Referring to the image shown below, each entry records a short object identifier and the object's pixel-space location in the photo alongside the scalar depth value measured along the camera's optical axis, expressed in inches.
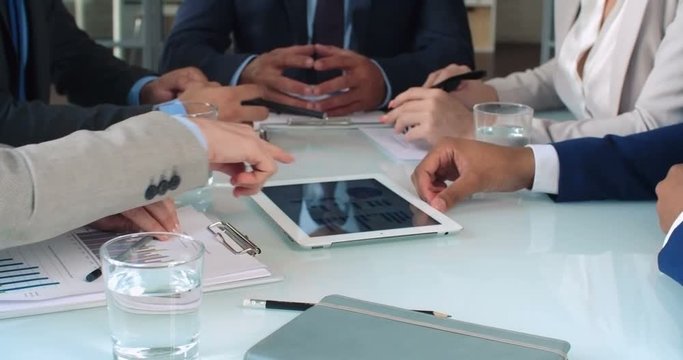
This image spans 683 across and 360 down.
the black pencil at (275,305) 36.5
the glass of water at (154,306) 31.4
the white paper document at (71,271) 36.6
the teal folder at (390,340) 30.4
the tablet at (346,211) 45.7
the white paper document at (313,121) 71.6
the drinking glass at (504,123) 59.6
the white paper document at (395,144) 62.7
